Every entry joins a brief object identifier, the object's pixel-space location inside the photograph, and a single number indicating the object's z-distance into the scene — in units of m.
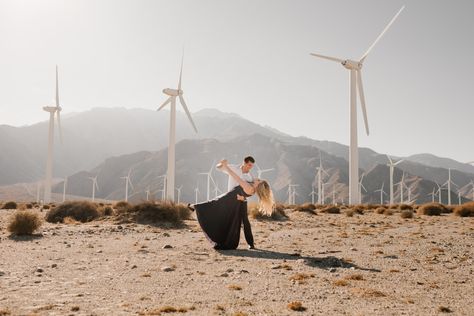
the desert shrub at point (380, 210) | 33.64
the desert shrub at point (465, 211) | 29.50
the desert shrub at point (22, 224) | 16.31
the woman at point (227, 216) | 11.88
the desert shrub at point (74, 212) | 24.03
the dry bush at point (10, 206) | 40.00
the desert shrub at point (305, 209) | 32.59
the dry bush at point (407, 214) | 27.92
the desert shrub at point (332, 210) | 33.64
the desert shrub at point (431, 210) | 31.94
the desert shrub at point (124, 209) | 23.73
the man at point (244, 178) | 11.68
